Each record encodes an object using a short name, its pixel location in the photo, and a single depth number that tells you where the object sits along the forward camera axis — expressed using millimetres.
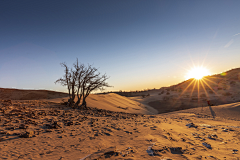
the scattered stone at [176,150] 3839
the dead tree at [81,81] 11570
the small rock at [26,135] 4257
